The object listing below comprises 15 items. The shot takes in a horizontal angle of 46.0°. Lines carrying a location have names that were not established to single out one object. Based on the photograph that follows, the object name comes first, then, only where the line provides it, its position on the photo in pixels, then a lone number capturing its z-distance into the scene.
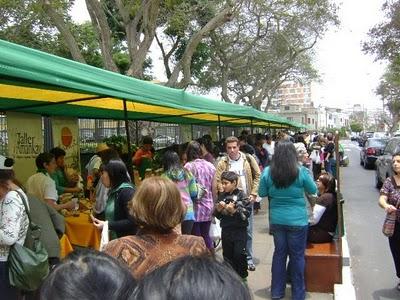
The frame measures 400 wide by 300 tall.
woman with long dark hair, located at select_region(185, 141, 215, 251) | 5.49
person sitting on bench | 5.52
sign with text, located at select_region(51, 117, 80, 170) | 8.21
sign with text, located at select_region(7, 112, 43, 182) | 6.82
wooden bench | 5.11
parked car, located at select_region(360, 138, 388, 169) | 21.94
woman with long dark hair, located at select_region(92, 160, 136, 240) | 3.63
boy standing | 4.96
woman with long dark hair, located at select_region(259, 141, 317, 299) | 4.54
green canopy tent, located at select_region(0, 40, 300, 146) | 2.97
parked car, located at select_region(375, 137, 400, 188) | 12.97
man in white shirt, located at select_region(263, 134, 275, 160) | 12.83
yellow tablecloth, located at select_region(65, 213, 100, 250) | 5.20
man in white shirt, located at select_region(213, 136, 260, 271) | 5.82
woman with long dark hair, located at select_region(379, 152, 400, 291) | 5.00
